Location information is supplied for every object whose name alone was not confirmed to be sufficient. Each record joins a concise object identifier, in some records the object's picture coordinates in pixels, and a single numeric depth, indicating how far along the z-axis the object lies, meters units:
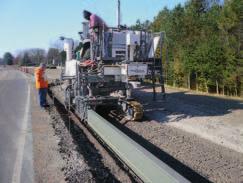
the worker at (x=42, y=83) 13.98
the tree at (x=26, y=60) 118.71
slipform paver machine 11.17
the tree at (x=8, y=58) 155.88
